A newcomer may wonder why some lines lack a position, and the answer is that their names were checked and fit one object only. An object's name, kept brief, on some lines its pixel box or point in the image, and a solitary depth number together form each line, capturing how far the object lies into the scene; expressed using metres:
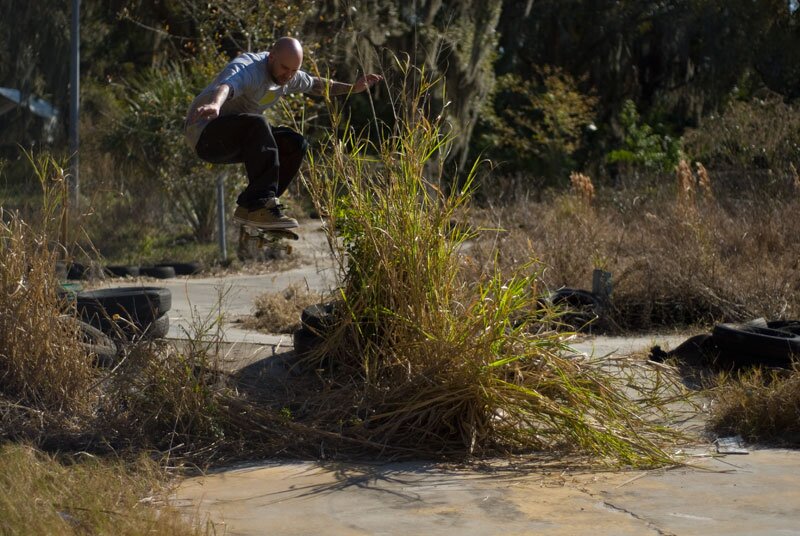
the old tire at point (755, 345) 8.73
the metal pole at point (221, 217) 17.69
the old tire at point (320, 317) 8.16
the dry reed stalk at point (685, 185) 13.24
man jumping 7.82
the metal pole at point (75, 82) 16.95
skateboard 8.45
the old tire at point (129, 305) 8.98
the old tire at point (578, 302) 10.93
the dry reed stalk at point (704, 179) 14.56
